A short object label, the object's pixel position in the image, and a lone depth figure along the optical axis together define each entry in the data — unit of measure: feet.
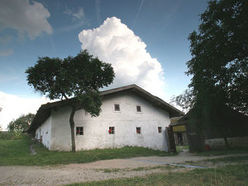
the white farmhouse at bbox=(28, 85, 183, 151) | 47.86
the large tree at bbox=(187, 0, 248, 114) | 32.50
